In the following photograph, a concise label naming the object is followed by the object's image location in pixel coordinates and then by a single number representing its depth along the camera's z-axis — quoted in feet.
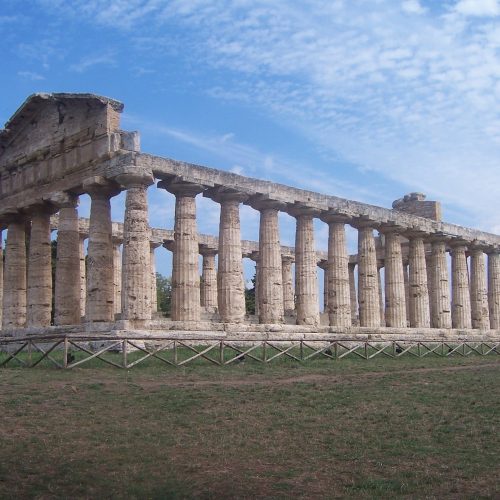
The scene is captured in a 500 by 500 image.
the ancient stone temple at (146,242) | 118.73
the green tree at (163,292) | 282.21
